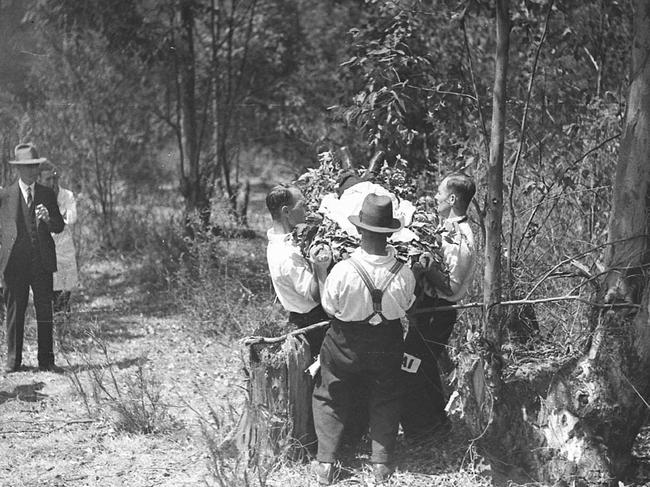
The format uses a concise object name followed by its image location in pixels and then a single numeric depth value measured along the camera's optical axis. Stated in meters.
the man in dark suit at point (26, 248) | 7.24
